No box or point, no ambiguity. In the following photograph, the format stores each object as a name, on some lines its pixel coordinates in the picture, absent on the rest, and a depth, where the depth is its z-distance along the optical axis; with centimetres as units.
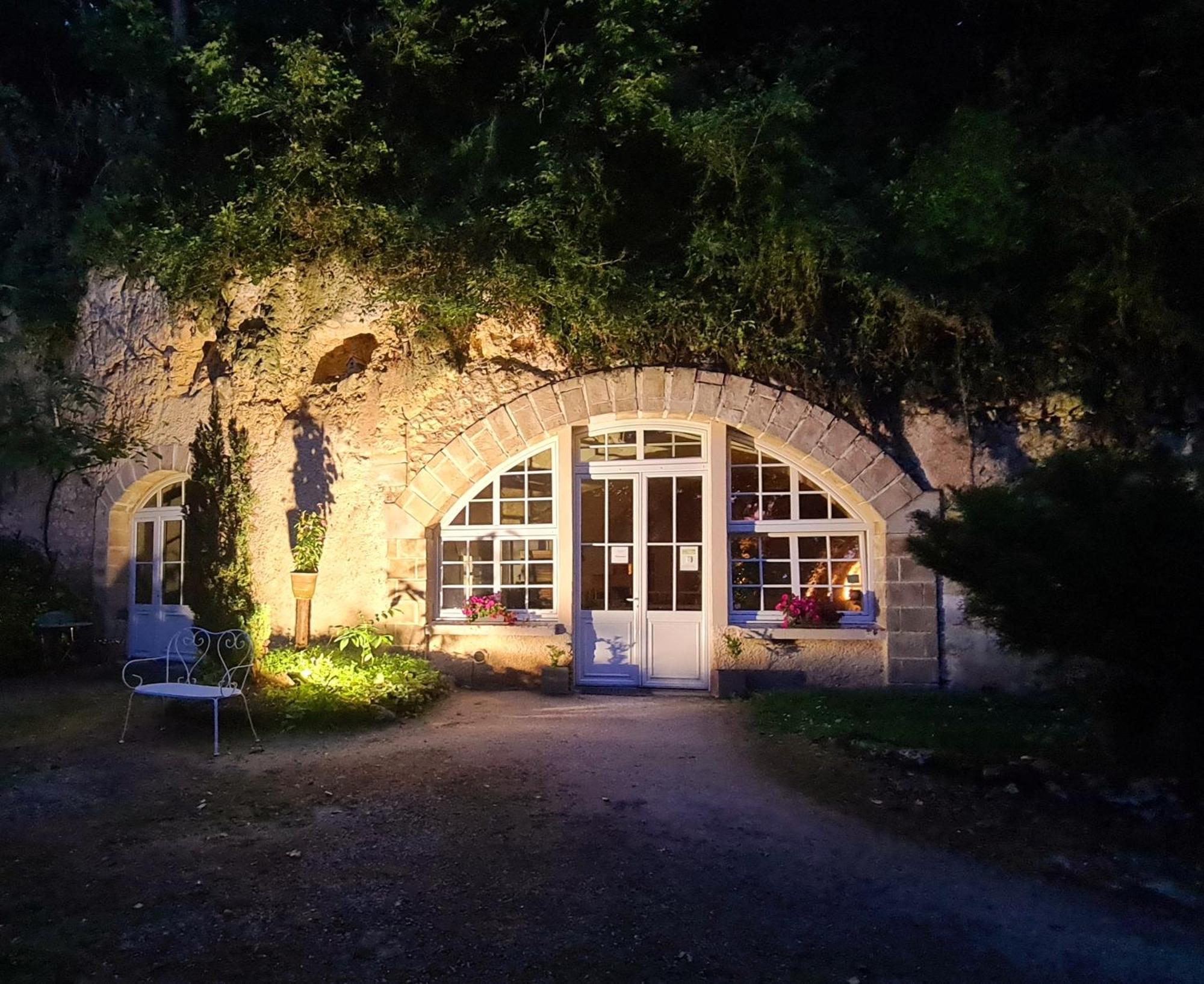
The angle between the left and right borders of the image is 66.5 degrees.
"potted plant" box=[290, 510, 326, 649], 763
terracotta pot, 761
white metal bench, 593
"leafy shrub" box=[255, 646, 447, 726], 652
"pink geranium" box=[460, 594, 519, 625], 799
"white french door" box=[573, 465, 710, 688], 795
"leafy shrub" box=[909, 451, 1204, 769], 398
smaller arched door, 953
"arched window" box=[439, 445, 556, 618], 816
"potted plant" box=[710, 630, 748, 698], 754
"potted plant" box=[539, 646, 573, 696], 771
